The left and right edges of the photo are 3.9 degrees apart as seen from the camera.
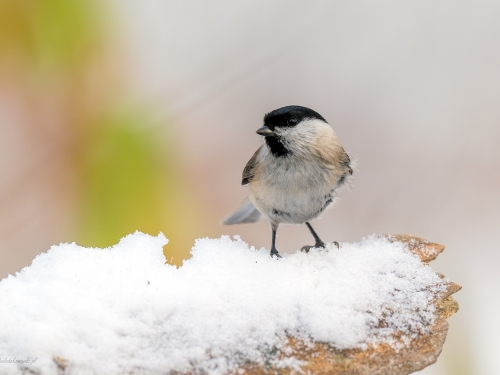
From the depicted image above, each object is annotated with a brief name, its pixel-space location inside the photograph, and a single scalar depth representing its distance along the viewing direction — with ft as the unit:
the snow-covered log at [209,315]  12.42
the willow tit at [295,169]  12.80
